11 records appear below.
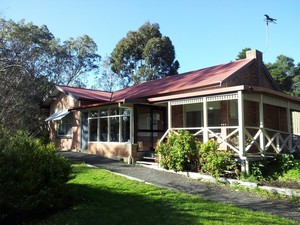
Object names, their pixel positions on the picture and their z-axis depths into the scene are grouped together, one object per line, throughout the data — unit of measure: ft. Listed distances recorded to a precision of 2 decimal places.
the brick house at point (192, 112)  38.24
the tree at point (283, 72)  119.65
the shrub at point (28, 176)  20.52
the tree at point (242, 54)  122.45
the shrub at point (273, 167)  33.96
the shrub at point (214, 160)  33.60
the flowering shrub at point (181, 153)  37.19
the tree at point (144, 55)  125.70
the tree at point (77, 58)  125.31
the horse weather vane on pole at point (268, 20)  56.03
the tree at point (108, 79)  140.67
